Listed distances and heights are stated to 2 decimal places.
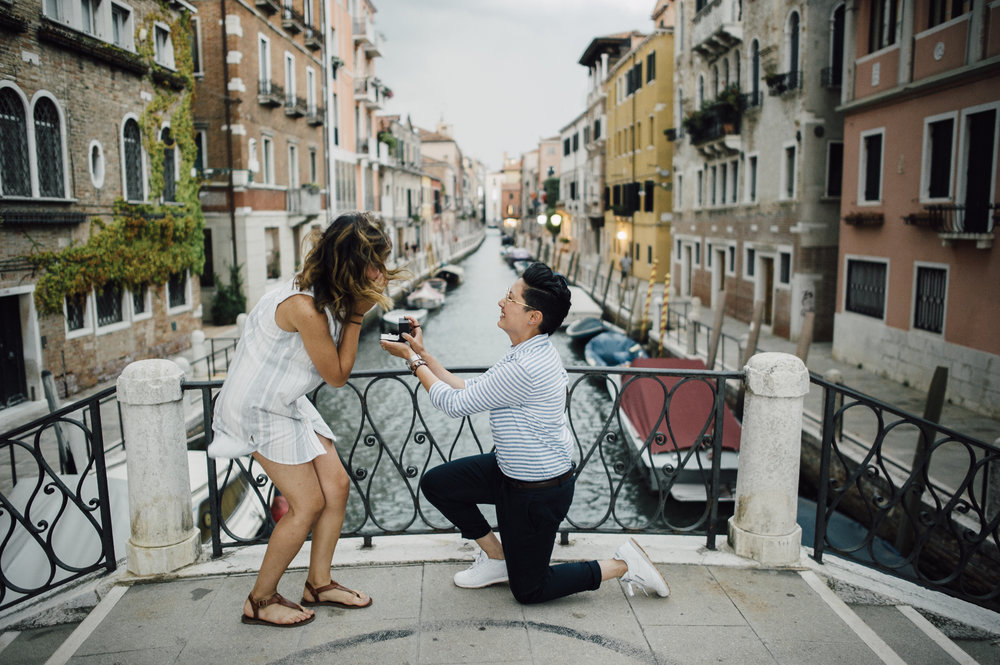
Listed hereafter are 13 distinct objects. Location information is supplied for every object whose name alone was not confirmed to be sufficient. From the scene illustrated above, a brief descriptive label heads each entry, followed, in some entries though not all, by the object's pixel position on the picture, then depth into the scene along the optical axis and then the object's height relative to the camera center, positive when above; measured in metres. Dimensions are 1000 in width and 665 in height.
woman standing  2.53 -0.50
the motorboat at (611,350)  18.62 -2.91
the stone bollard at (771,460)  3.23 -0.99
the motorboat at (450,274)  40.28 -2.00
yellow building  27.19 +3.42
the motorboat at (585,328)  22.16 -2.72
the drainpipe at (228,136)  18.88 +2.63
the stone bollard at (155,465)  3.11 -0.96
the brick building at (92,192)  10.44 +0.77
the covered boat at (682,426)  9.82 -2.69
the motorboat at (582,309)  23.94 -2.35
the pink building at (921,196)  9.96 +0.62
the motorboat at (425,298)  30.22 -2.51
